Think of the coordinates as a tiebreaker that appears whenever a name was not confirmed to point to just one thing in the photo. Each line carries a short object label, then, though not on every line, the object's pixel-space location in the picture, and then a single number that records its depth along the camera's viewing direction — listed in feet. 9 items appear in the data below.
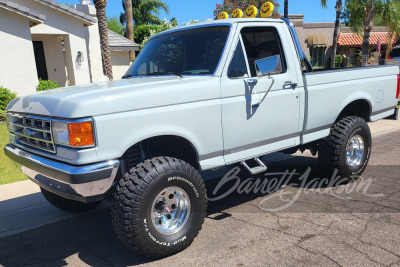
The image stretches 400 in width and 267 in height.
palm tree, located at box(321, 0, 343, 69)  63.00
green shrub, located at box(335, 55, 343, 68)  100.99
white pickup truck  9.91
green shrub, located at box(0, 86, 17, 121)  36.94
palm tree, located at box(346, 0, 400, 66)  57.88
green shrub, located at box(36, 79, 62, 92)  42.09
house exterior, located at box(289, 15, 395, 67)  100.22
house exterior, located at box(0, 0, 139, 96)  40.29
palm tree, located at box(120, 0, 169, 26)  139.44
